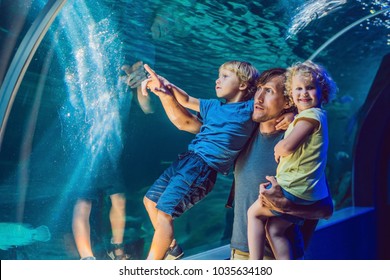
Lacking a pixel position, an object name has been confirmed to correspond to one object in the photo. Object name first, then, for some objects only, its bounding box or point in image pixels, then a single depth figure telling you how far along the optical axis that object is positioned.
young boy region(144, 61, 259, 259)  4.01
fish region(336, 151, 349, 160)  6.94
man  4.09
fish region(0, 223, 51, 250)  3.63
